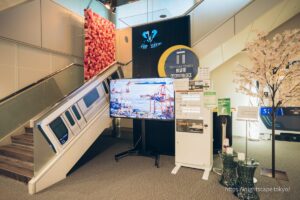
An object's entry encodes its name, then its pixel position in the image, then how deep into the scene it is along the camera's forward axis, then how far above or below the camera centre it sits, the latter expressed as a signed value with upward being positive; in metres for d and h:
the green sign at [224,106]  2.61 -0.13
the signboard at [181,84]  2.97 +0.23
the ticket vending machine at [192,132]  2.82 -0.57
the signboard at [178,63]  3.48 +0.70
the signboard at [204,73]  2.89 +0.40
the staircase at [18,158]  2.64 -1.06
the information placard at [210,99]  2.76 -0.03
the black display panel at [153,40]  3.71 +1.25
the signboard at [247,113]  2.50 -0.22
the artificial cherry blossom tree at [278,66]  2.55 +0.46
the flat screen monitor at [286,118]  4.86 -0.58
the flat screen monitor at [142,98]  3.04 -0.01
